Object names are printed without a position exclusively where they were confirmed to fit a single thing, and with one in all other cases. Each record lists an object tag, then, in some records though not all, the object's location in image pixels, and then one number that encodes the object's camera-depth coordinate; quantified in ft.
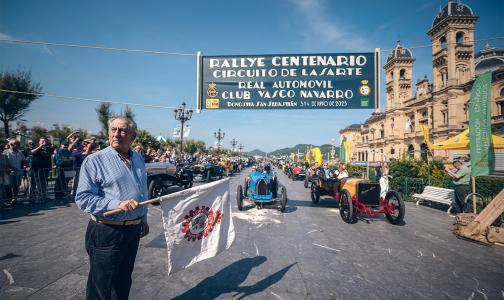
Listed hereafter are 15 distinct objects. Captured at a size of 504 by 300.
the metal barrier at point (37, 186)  22.61
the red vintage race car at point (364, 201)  20.03
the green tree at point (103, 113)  101.17
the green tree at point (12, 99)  72.79
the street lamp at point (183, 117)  68.85
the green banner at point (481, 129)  19.63
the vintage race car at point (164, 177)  26.89
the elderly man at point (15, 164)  23.02
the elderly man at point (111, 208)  6.29
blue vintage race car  24.30
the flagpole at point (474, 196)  19.51
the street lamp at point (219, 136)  137.69
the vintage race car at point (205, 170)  49.44
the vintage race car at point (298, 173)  63.72
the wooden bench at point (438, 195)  26.45
